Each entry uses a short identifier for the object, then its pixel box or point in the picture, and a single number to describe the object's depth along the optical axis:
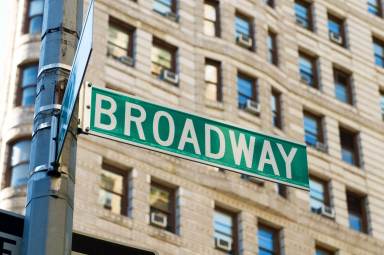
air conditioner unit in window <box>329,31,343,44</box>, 37.41
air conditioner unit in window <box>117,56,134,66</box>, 29.11
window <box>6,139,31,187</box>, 26.26
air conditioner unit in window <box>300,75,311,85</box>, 35.06
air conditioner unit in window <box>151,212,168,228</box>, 27.25
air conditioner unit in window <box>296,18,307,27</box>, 36.56
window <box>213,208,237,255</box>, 28.70
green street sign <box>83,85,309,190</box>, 6.34
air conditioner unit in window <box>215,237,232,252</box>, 28.58
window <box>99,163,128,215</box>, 26.62
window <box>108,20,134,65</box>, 29.31
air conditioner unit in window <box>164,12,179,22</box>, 31.41
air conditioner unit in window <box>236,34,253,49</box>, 32.94
